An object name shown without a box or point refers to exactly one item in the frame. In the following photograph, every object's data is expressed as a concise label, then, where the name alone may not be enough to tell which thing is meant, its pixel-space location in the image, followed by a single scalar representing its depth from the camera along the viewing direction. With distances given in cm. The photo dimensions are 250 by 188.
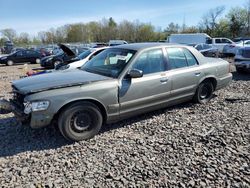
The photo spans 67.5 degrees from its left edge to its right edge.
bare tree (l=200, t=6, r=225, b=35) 3846
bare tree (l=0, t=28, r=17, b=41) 5644
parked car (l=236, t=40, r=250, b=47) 1511
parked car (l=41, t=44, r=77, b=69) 1258
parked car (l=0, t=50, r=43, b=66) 1596
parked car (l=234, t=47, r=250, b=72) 755
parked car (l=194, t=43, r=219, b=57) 1326
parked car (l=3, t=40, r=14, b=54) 3056
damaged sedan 295
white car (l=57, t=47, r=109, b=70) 713
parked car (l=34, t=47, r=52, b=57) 1705
